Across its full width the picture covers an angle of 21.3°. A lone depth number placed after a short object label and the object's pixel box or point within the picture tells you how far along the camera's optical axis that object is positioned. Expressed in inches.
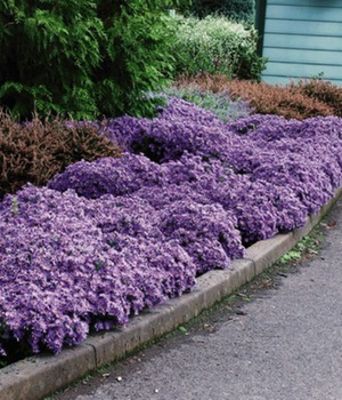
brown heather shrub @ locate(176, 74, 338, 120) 464.8
